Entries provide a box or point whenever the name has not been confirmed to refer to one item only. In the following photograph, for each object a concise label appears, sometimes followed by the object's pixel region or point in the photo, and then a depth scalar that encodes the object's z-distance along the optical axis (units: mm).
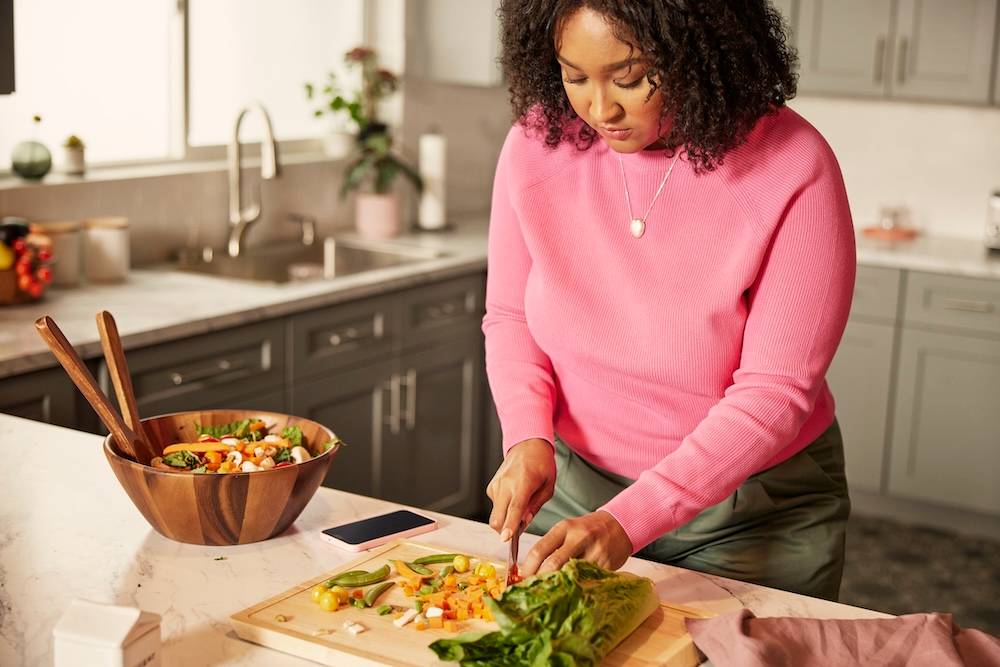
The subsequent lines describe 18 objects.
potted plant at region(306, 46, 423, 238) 3961
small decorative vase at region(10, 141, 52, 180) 3033
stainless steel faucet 3506
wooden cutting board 1188
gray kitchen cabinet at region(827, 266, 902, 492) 3979
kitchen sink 3539
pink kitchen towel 1190
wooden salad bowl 1400
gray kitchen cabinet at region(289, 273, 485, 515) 3191
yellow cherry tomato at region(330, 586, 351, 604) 1281
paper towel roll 4121
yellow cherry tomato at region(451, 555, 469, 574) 1370
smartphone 1470
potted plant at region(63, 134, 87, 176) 3178
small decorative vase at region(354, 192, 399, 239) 3998
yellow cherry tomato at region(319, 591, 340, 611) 1265
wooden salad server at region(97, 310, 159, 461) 1516
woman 1446
